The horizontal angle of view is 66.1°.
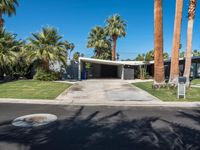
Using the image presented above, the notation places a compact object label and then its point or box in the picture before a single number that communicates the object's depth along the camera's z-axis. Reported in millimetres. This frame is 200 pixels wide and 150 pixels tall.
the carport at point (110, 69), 19516
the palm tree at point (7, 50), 14559
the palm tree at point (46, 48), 14808
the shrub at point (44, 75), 15349
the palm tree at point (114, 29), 26645
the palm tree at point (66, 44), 16128
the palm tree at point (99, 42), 28287
